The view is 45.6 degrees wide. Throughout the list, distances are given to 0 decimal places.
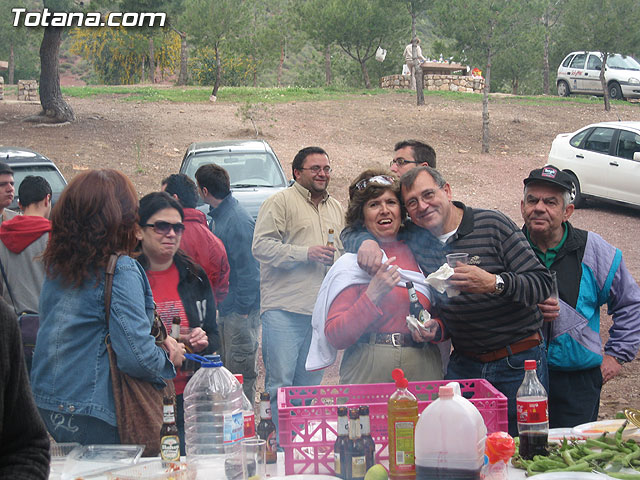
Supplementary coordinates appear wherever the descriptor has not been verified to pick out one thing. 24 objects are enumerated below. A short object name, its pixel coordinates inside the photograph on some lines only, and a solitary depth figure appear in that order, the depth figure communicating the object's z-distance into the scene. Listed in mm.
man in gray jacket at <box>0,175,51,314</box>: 4910
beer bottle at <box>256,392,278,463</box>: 3373
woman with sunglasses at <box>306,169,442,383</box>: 3580
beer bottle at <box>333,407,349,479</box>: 2906
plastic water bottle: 3244
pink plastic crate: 3029
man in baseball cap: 4074
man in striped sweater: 3693
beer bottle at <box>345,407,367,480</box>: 2920
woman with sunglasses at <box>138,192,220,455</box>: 4164
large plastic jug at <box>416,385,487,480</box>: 2717
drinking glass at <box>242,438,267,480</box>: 2955
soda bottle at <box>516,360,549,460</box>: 3090
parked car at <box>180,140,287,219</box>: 11000
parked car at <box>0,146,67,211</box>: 10789
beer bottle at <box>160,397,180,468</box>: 3088
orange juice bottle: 2850
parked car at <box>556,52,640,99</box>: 28198
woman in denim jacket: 3275
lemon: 2822
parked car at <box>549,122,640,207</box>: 14414
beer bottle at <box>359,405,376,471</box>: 2893
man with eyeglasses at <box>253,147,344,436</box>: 5367
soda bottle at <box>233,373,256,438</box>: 3166
